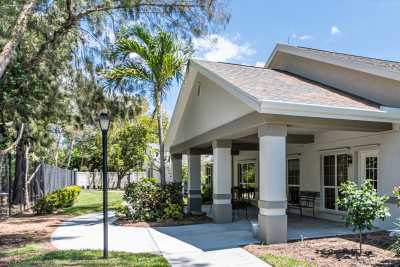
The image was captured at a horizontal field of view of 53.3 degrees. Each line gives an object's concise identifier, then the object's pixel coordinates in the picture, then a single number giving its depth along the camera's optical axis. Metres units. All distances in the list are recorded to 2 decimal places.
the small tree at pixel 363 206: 7.42
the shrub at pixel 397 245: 6.94
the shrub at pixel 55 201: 16.45
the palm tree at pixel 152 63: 13.17
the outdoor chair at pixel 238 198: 14.09
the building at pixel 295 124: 8.86
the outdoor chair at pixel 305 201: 13.40
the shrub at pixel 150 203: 13.17
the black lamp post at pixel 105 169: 7.98
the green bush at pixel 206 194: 20.59
